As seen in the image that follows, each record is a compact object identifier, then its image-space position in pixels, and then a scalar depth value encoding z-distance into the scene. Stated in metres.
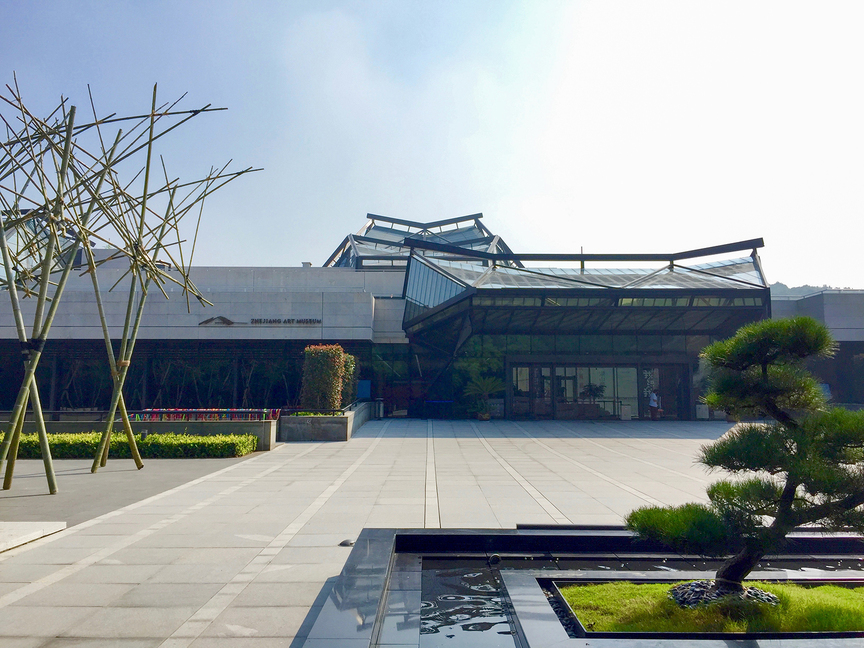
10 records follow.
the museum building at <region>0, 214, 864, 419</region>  26.36
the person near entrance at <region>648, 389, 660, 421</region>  29.12
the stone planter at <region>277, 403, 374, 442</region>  19.78
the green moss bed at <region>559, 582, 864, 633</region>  3.80
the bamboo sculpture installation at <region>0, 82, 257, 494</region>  7.40
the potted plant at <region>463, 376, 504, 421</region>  28.94
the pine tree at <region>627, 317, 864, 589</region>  3.84
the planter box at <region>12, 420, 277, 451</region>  17.31
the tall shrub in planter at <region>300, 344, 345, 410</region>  20.80
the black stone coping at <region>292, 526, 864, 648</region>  3.61
